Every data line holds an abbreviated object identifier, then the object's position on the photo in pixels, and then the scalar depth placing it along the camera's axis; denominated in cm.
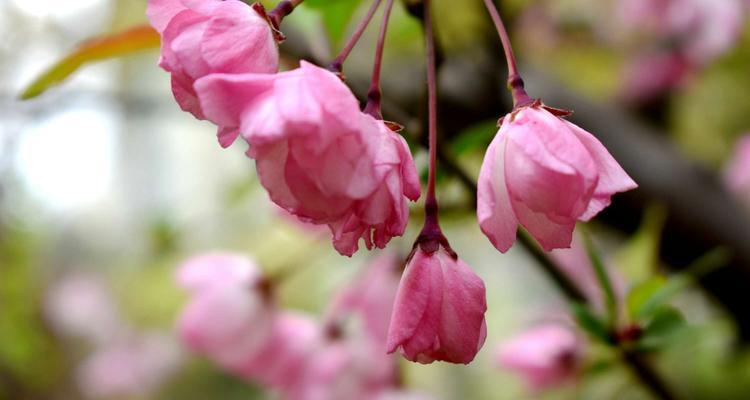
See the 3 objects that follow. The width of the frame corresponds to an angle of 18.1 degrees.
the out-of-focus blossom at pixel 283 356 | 59
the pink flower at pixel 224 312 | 58
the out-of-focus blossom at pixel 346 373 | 57
